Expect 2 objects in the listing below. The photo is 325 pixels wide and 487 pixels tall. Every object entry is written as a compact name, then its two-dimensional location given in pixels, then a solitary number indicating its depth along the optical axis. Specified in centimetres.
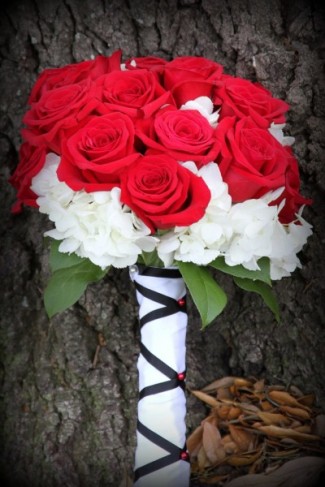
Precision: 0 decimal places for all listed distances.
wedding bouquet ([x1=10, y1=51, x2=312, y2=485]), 94
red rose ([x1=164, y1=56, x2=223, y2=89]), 99
